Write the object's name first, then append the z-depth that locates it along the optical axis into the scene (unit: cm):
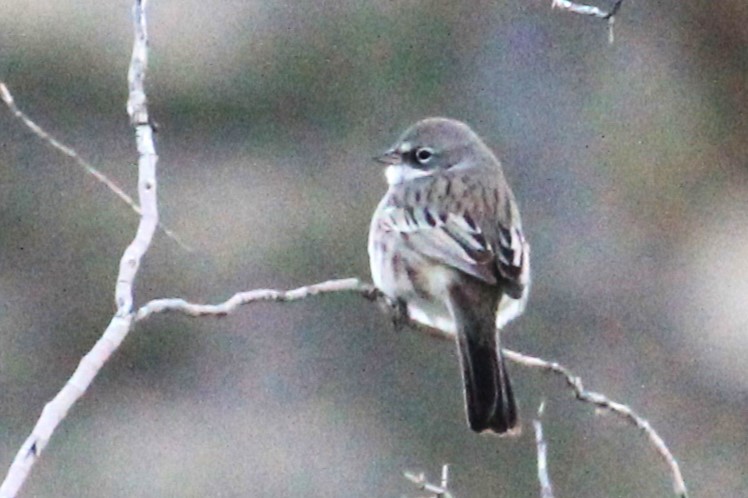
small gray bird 1023
